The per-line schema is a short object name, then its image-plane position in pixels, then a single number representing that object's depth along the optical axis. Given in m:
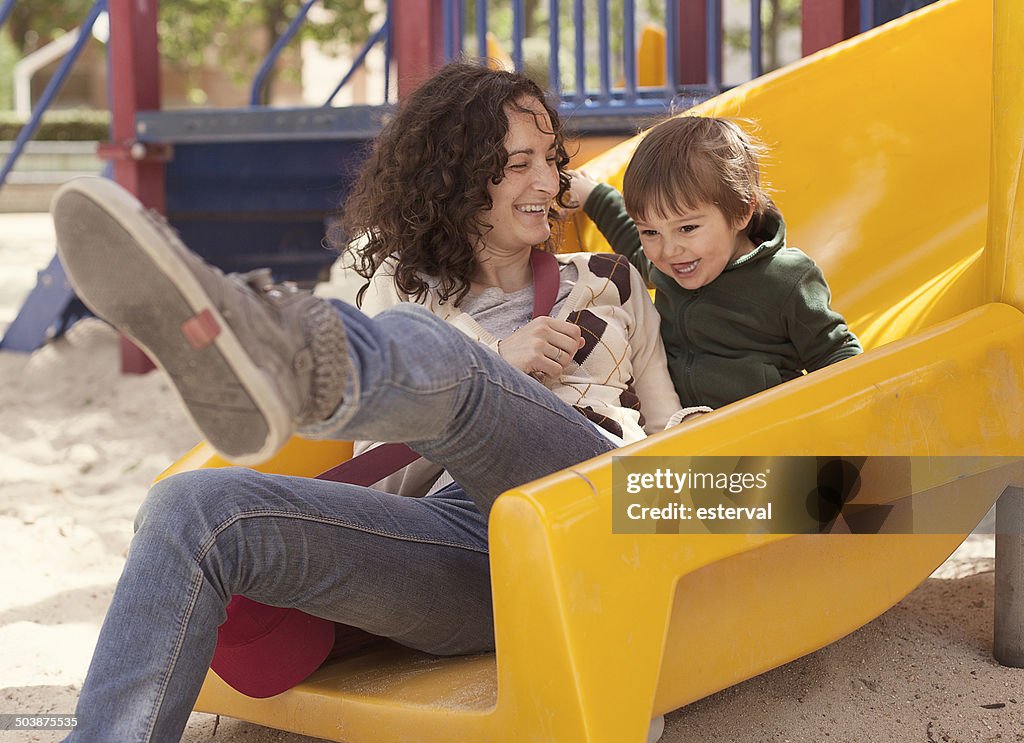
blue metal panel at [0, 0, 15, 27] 4.02
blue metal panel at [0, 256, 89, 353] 4.14
